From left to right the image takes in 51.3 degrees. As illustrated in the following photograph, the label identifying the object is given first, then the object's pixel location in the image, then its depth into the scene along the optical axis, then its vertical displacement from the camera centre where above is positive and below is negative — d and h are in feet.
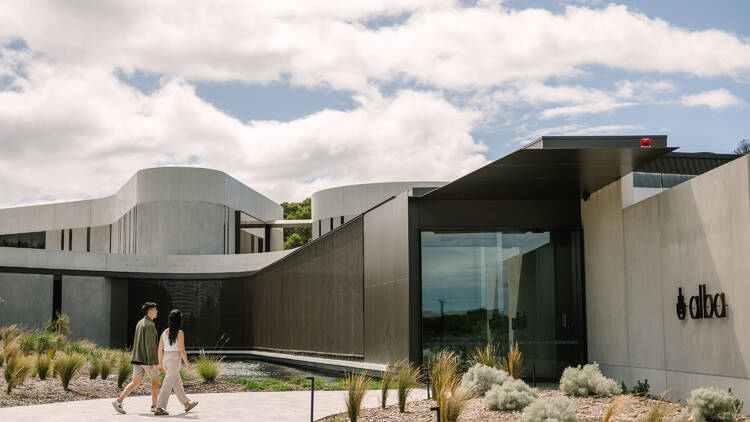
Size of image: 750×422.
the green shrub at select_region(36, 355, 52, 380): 43.60 -3.85
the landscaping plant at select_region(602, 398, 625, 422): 23.30 -3.43
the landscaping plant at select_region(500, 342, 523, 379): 39.68 -3.53
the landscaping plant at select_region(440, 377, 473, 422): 25.58 -3.59
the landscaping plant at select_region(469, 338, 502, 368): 44.98 -3.25
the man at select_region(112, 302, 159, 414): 33.58 -2.32
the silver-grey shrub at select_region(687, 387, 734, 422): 26.73 -3.84
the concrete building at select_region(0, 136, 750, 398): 33.12 +1.48
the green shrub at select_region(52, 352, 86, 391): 40.73 -3.64
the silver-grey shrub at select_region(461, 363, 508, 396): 33.73 -3.62
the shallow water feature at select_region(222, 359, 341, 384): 60.70 -6.47
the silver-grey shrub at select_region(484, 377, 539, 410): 29.19 -3.83
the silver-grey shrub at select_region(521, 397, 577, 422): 24.13 -3.63
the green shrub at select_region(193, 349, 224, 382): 45.88 -4.27
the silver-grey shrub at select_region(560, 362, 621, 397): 33.27 -3.82
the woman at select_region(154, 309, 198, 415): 32.58 -2.43
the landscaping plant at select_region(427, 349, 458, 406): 27.25 -3.10
